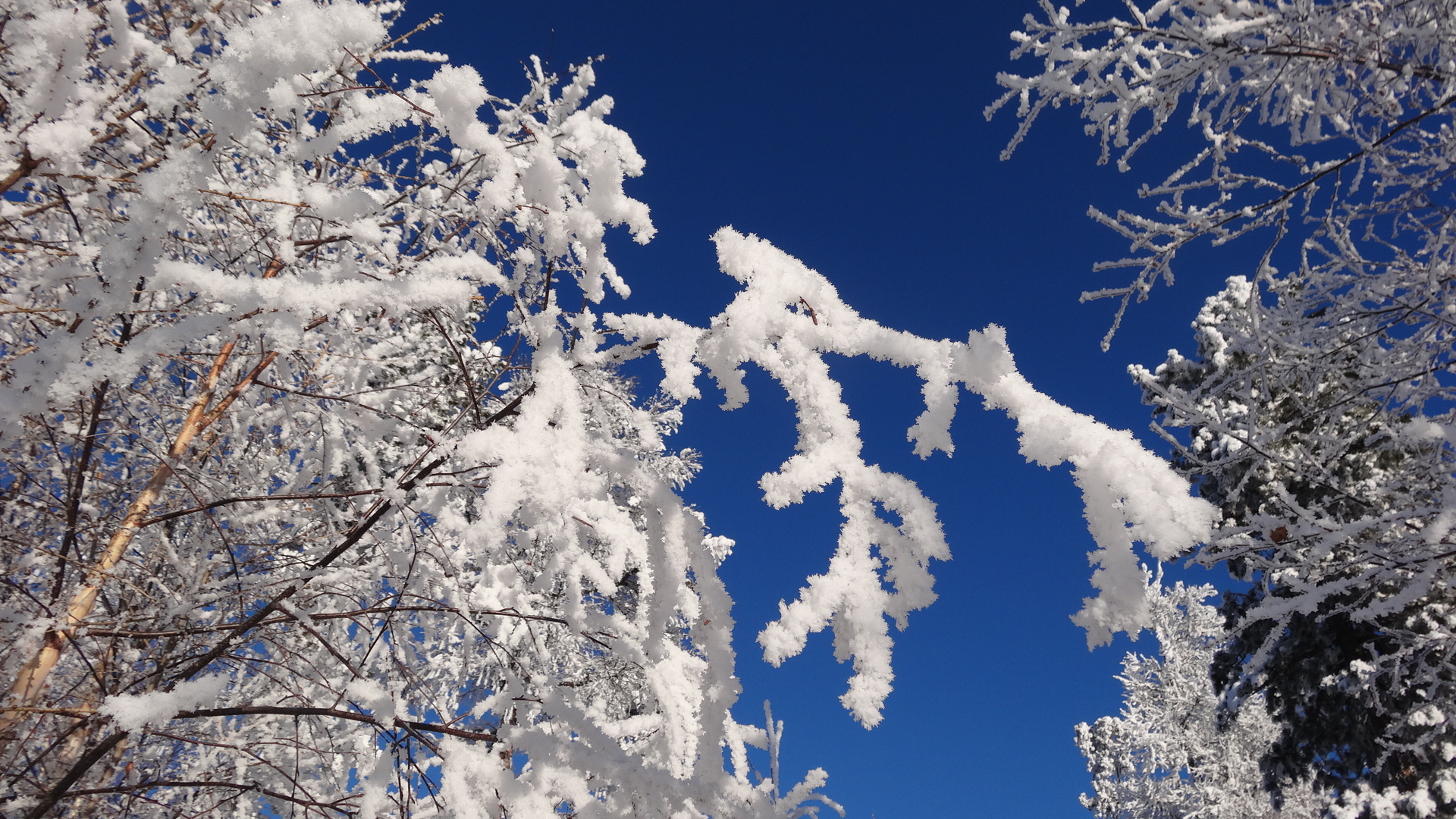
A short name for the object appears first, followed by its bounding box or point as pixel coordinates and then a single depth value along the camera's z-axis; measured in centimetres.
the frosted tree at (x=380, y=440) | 117
